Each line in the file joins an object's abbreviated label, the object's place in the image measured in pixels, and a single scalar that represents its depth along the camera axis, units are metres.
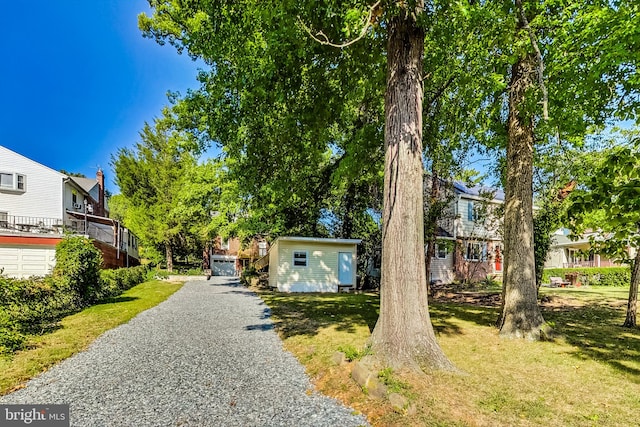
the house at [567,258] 27.22
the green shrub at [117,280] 13.96
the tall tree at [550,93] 5.58
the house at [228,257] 37.34
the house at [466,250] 23.11
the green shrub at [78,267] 10.79
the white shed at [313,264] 18.00
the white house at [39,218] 18.30
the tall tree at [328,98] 4.92
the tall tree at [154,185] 29.23
